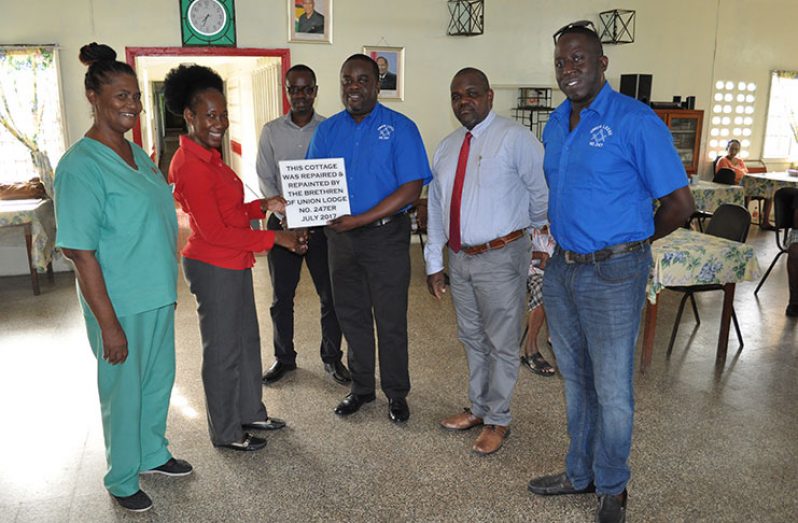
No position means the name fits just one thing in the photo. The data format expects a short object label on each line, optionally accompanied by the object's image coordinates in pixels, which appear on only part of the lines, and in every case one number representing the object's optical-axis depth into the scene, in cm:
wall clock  648
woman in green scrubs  218
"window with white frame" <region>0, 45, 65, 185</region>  613
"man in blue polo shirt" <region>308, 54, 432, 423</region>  296
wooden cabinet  864
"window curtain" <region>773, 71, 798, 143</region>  965
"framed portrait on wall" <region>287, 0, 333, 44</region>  684
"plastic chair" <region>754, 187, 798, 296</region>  522
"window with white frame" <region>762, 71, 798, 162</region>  969
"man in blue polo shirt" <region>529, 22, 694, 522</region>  205
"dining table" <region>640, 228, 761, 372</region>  378
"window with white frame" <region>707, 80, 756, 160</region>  930
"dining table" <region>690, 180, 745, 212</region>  709
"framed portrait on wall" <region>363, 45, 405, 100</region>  734
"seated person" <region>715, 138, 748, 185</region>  898
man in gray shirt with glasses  364
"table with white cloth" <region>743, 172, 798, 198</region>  822
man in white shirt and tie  272
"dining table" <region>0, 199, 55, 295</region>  569
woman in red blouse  260
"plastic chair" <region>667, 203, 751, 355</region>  421
